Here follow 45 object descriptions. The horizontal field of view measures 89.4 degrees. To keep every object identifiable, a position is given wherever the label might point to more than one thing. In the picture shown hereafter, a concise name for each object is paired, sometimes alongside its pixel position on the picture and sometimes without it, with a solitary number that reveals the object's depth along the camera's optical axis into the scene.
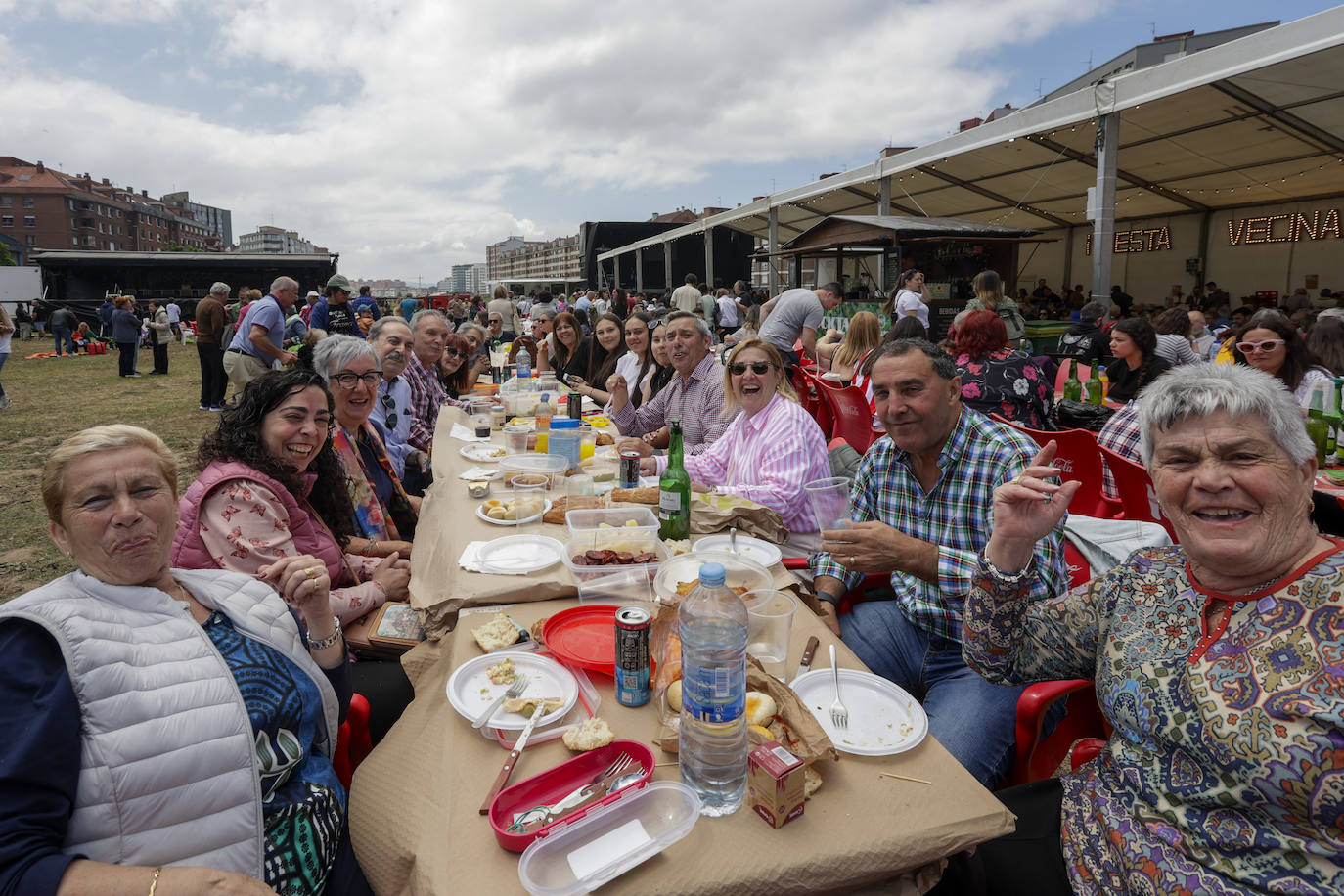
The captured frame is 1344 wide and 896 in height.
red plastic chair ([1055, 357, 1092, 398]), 6.38
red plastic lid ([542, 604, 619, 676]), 1.72
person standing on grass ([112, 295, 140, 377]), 15.23
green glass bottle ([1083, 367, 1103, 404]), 5.38
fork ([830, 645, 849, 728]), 1.51
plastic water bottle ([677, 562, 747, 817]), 1.22
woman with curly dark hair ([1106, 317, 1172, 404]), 4.83
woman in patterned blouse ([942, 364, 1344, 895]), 1.26
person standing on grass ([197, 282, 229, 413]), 10.79
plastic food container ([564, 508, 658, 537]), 2.55
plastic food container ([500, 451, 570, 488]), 3.41
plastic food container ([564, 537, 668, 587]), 2.10
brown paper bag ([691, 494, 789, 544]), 2.65
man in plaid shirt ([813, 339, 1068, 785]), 2.17
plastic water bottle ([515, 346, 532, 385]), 7.89
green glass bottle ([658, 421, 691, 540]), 2.56
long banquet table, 1.14
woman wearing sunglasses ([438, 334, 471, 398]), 7.12
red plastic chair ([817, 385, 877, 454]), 5.37
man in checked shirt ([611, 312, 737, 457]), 4.55
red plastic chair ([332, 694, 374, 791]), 2.07
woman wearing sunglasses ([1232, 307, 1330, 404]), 4.03
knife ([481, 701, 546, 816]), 1.28
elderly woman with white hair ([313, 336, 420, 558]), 3.25
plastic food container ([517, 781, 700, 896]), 1.10
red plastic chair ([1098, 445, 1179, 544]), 3.10
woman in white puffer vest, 1.20
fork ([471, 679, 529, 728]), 1.50
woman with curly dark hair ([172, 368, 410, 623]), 2.12
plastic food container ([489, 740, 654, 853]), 1.18
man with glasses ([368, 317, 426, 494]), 4.84
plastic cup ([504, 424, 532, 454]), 4.08
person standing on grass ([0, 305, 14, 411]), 11.42
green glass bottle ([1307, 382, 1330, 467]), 3.38
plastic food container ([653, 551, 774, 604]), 1.84
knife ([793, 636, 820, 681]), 1.74
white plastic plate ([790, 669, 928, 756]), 1.45
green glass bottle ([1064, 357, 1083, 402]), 5.62
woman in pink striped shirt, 3.04
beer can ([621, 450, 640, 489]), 3.15
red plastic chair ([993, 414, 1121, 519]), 3.54
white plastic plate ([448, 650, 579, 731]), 1.50
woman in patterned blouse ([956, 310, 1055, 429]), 4.51
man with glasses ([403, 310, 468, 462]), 5.59
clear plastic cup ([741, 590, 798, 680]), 1.61
